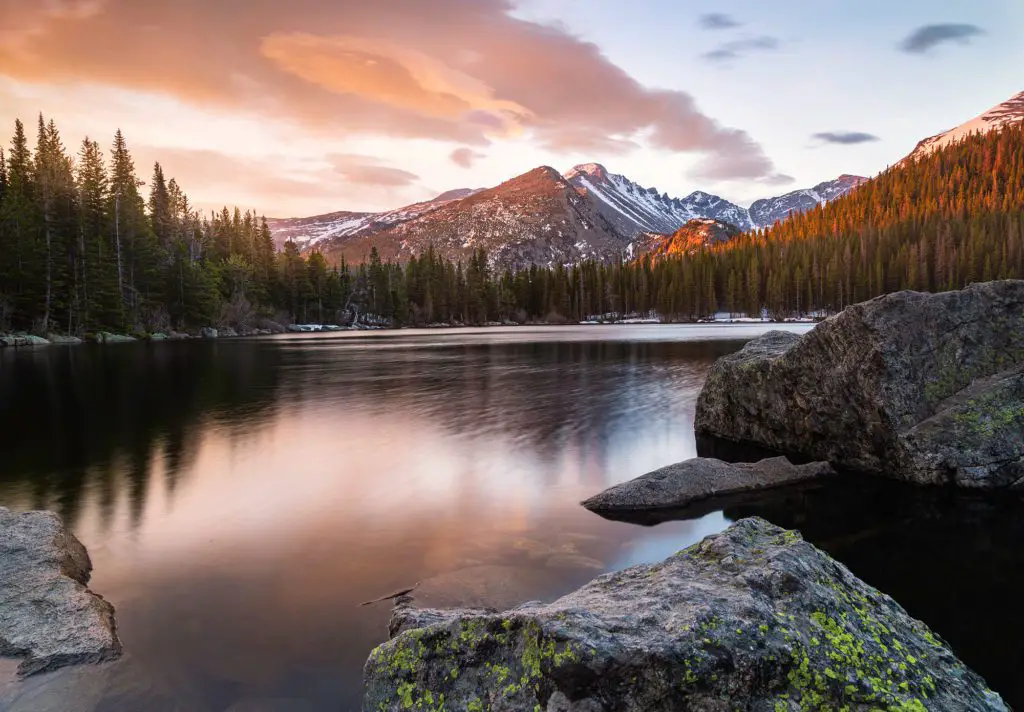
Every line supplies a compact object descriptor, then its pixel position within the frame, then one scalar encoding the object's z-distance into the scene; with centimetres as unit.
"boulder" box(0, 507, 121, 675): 588
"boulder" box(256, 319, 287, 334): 11844
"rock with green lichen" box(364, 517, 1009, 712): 341
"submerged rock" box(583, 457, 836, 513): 1089
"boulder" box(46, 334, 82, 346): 6800
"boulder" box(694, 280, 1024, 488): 1099
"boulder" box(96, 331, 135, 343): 7394
